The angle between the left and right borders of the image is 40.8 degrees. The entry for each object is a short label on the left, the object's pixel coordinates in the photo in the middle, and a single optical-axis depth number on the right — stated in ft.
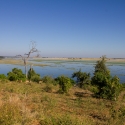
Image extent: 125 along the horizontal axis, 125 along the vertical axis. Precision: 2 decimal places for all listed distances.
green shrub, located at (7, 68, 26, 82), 86.17
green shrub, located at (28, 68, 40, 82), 97.91
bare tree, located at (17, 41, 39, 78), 98.39
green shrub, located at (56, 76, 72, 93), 54.70
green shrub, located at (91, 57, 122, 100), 45.65
